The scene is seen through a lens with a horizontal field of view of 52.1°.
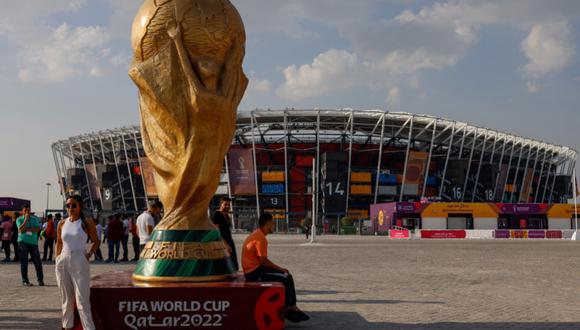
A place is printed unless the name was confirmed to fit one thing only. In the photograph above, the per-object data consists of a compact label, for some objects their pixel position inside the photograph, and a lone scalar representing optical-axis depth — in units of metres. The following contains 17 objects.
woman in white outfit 6.05
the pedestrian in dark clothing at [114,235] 18.22
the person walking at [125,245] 18.70
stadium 60.09
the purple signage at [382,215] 51.53
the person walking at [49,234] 17.19
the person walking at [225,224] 9.35
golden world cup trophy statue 6.97
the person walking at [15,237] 18.73
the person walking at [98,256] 19.46
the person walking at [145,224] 12.26
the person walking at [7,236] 18.31
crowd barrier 44.41
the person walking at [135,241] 18.20
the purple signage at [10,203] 49.92
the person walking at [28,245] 11.95
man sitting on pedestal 7.67
